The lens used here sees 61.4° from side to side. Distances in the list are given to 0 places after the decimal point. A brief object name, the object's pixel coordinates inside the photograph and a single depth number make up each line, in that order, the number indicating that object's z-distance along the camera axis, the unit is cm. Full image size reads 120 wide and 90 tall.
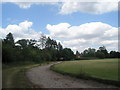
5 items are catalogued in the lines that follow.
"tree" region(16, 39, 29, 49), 6422
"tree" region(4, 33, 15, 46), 6093
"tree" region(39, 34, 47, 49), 6498
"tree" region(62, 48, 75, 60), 7057
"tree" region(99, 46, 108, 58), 7696
